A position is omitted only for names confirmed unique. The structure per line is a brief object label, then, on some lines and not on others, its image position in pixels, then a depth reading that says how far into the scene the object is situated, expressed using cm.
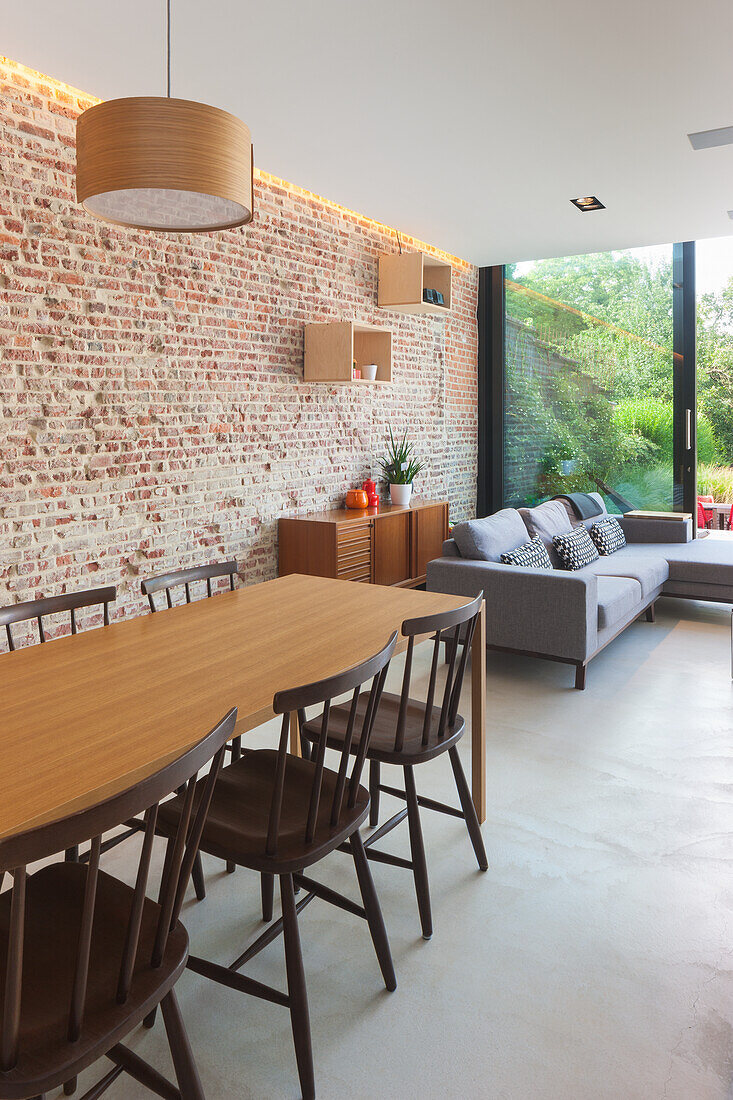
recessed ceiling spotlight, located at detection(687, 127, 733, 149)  445
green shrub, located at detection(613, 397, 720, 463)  750
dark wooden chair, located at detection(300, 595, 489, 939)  232
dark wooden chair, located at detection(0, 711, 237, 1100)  122
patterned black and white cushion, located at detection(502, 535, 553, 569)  483
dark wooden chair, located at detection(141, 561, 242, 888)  258
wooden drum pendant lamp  205
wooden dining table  158
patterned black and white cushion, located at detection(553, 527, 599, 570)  555
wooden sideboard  538
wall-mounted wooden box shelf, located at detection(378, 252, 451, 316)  639
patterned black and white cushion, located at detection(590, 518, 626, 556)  634
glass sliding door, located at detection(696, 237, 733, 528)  721
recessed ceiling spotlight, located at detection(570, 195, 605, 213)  574
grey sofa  443
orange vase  609
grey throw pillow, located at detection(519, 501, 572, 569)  564
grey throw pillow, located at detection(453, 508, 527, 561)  486
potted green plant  641
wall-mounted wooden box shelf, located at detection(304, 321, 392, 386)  552
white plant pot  639
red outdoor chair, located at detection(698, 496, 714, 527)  770
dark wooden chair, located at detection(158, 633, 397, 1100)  180
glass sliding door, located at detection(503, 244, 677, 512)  748
